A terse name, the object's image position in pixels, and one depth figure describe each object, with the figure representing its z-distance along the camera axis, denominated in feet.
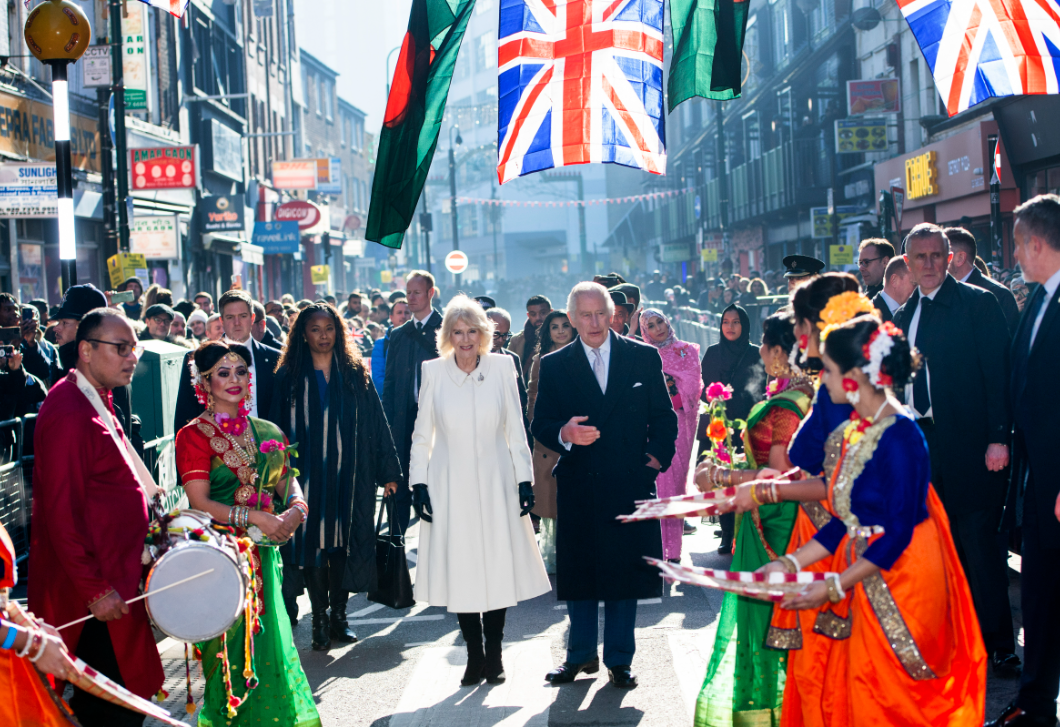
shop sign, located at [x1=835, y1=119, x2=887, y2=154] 89.66
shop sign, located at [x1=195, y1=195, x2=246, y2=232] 99.09
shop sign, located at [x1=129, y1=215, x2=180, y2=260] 79.56
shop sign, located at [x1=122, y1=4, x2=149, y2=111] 78.64
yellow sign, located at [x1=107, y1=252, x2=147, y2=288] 48.03
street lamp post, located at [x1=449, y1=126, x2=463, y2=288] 153.48
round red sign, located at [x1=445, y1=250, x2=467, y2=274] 123.44
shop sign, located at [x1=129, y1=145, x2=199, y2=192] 80.12
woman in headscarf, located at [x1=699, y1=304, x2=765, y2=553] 30.40
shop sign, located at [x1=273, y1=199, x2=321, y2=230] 125.18
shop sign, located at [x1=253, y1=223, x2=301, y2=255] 117.80
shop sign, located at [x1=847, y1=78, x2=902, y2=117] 88.48
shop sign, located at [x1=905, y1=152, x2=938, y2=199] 78.28
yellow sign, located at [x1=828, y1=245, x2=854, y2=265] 70.90
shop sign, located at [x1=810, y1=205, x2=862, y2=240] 97.96
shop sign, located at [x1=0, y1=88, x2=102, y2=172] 57.57
